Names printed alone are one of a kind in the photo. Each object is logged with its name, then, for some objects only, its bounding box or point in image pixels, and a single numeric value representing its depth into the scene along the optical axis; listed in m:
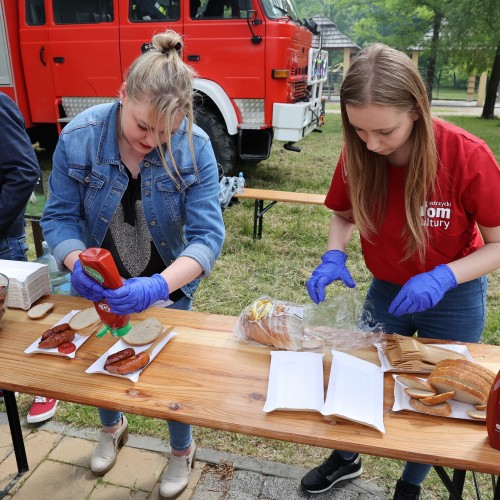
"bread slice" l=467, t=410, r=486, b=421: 1.13
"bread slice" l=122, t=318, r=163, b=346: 1.42
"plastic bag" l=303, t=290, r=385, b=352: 1.47
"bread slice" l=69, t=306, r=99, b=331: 1.49
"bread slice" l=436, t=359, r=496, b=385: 1.20
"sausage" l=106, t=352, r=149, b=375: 1.30
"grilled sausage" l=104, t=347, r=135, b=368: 1.32
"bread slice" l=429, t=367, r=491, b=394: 1.16
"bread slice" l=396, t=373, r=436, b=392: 1.20
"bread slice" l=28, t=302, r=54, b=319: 1.58
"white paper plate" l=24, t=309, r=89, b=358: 1.38
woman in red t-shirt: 1.29
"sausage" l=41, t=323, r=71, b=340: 1.43
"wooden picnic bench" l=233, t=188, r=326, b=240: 4.38
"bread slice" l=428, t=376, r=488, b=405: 1.15
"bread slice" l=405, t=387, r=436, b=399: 1.18
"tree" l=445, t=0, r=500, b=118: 14.05
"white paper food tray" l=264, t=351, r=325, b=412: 1.19
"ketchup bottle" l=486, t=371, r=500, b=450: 1.03
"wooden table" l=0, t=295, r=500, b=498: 1.08
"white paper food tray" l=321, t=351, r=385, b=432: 1.14
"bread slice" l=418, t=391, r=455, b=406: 1.15
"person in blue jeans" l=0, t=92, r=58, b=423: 2.03
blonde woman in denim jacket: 1.37
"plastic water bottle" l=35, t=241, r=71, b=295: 2.46
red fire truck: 5.19
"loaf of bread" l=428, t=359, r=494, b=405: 1.16
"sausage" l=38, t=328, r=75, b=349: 1.40
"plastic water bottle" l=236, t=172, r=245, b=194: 4.53
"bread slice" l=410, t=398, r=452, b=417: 1.14
